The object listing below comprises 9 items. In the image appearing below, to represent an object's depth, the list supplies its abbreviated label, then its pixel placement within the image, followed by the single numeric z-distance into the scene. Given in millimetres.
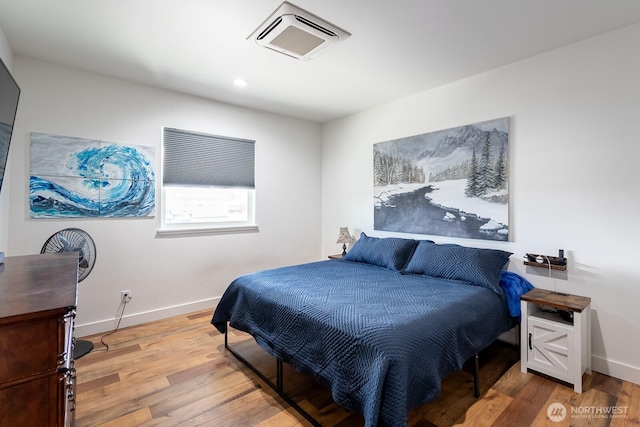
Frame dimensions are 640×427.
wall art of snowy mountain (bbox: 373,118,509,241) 2822
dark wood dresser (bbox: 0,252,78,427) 895
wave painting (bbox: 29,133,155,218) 2703
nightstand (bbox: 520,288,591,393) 2078
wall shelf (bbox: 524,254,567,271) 2398
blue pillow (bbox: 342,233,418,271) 3105
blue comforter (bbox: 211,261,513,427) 1463
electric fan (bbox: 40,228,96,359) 2445
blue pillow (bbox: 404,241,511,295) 2467
